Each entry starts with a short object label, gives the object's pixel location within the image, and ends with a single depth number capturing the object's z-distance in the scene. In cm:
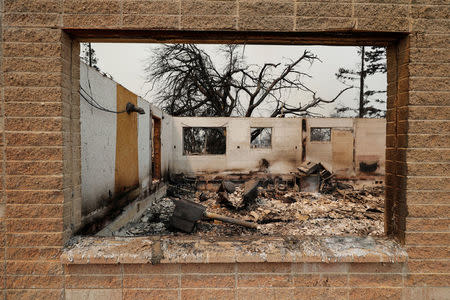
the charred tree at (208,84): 1762
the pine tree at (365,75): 1902
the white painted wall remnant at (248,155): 1196
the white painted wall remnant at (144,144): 701
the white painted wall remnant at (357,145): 1220
